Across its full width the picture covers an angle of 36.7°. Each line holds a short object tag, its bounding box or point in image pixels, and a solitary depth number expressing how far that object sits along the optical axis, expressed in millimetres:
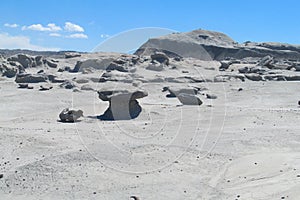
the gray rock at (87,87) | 19172
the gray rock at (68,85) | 20000
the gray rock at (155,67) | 27312
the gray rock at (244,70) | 26853
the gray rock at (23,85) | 19975
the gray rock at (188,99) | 13781
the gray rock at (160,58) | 29766
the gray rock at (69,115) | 10752
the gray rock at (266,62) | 29191
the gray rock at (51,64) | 33094
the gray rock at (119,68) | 25516
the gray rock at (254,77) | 23175
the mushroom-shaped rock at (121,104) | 11469
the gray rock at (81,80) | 21491
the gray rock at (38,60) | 32141
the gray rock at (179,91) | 15877
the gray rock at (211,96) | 16547
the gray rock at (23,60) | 30312
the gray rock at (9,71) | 25484
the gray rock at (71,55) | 41969
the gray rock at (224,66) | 32141
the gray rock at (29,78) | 22234
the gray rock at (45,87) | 18922
